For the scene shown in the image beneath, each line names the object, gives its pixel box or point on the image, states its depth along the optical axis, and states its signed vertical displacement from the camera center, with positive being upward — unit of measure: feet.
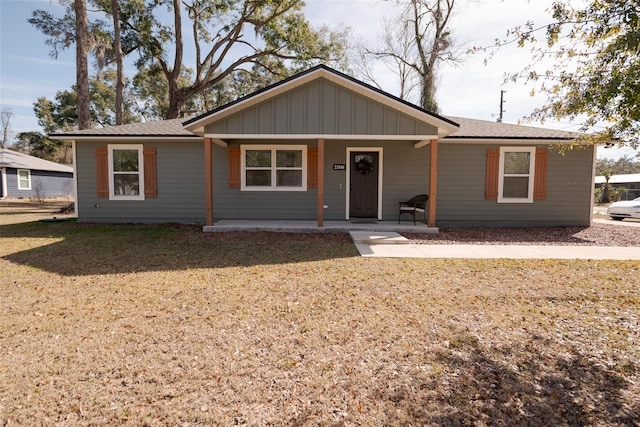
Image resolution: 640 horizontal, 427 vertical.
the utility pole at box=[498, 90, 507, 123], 80.90 +22.42
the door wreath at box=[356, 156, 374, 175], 31.60 +2.43
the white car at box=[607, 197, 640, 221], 41.50 -1.76
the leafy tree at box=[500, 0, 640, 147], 10.55 +4.38
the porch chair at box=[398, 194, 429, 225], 28.21 -1.04
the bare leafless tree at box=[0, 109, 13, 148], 138.31 +25.32
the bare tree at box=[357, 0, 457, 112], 67.21 +30.42
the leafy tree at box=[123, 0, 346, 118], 59.93 +28.83
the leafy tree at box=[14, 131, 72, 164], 95.86 +12.09
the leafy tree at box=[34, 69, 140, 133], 93.40 +22.80
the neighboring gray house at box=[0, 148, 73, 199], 67.05 +2.06
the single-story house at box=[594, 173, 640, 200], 98.43 +3.67
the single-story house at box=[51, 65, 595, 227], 30.60 +1.27
